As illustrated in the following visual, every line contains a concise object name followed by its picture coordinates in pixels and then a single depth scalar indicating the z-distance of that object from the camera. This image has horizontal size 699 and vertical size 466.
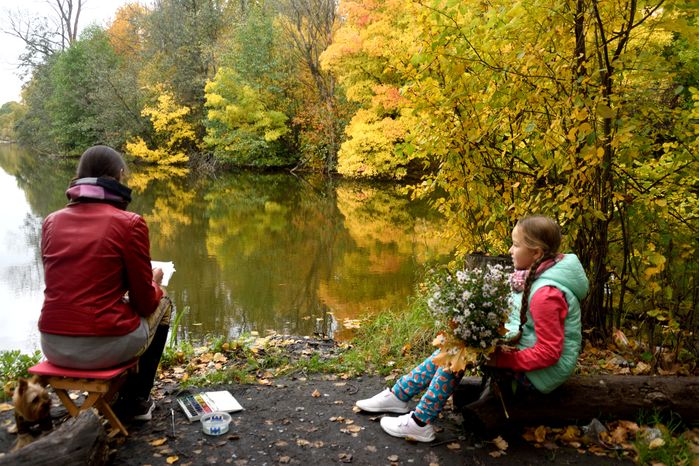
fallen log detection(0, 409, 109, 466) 2.28
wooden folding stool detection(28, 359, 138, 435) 2.73
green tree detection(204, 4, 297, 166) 25.98
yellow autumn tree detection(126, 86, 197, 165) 29.23
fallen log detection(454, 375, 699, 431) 2.91
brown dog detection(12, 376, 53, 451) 2.69
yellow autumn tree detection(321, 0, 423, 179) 17.61
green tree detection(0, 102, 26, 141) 63.34
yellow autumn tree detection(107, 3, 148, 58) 40.59
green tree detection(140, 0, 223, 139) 30.16
